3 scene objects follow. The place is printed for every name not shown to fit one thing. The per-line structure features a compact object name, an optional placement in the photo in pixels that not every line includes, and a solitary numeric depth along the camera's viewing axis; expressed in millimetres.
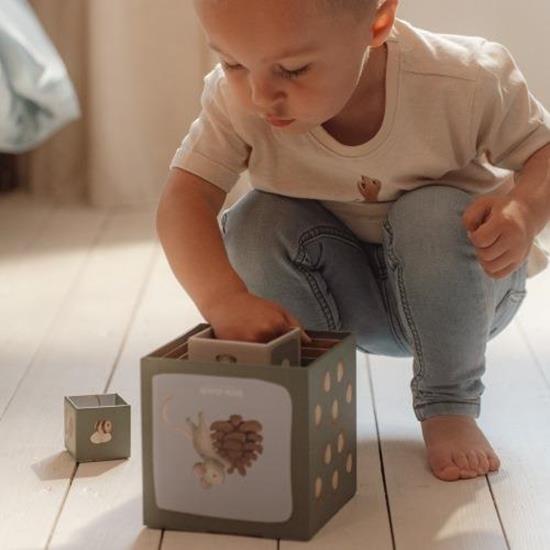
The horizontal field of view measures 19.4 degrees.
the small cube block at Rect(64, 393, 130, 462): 1390
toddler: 1300
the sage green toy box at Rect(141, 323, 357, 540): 1188
